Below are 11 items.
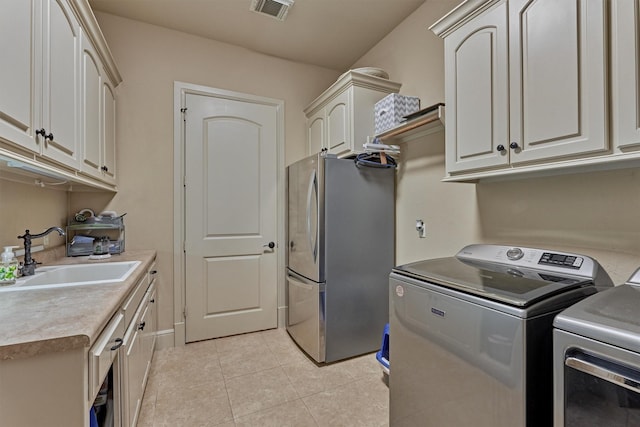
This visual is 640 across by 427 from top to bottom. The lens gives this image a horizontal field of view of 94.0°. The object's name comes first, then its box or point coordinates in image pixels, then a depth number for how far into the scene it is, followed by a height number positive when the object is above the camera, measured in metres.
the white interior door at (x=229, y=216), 2.81 -0.02
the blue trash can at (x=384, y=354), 2.12 -1.03
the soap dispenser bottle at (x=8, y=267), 1.36 -0.24
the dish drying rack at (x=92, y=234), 2.24 -0.15
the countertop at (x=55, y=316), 0.80 -0.33
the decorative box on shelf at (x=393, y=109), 2.25 +0.81
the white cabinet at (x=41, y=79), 1.06 +0.58
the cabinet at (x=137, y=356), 1.35 -0.77
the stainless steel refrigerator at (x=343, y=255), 2.38 -0.34
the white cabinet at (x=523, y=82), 1.08 +0.56
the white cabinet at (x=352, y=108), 2.50 +0.92
